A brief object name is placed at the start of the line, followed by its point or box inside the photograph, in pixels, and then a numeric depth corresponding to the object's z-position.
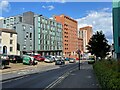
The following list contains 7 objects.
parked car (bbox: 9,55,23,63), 21.50
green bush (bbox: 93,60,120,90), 3.11
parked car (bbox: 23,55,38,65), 21.11
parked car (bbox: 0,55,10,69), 15.08
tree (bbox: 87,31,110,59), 20.50
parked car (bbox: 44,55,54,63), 27.02
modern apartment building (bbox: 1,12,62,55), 36.60
